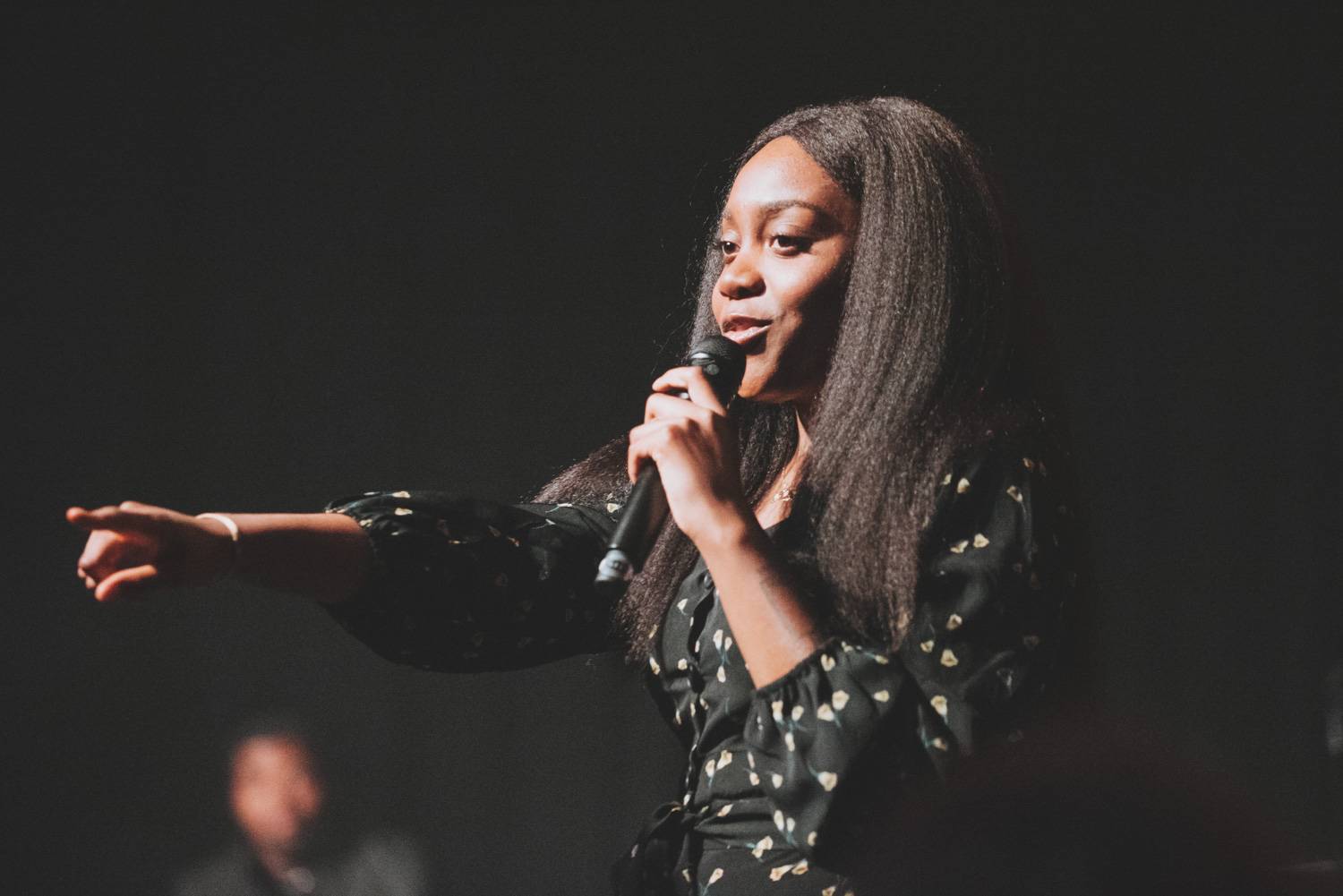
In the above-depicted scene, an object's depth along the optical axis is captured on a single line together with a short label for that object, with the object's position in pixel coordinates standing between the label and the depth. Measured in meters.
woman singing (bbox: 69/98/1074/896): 2.68
